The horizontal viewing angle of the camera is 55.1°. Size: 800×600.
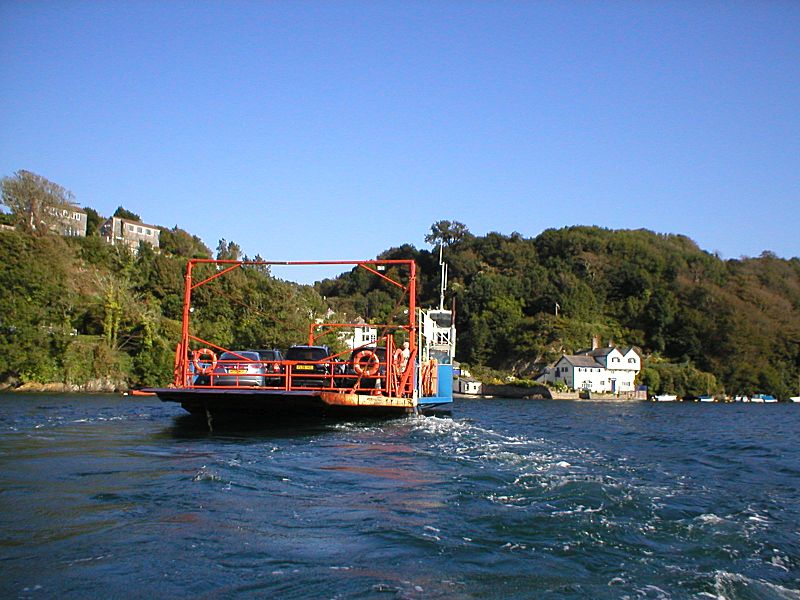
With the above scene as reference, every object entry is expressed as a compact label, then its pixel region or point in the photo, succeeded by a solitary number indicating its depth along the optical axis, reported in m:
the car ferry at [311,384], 18.12
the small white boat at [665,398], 88.12
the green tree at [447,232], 142.88
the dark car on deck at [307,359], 24.61
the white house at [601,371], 89.38
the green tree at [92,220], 104.22
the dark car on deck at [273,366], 24.69
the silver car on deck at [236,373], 21.74
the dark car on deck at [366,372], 20.14
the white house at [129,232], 102.12
